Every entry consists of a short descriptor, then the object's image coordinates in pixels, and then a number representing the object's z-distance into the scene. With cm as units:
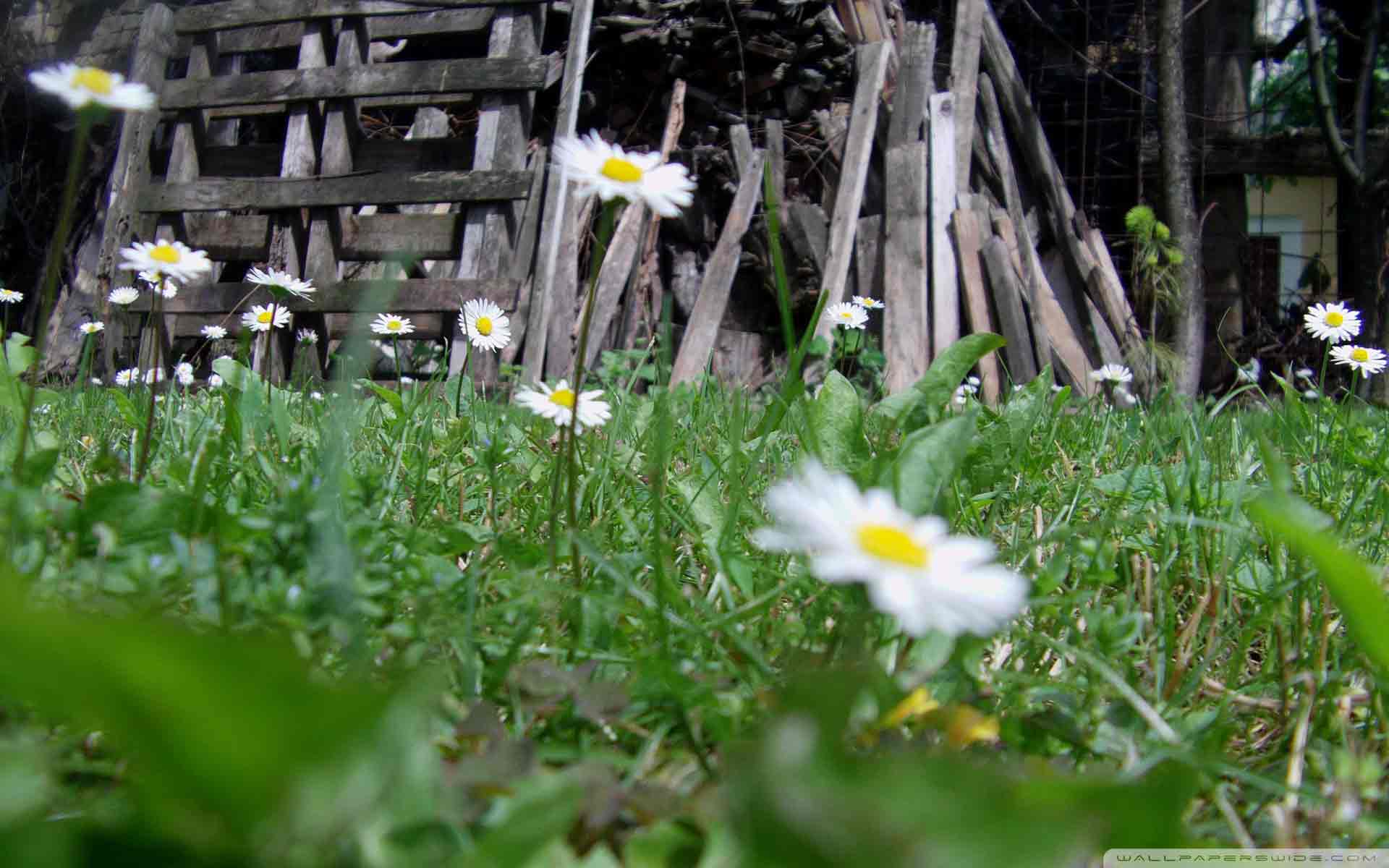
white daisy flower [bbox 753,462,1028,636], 51
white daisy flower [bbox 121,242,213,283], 113
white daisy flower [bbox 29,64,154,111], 83
